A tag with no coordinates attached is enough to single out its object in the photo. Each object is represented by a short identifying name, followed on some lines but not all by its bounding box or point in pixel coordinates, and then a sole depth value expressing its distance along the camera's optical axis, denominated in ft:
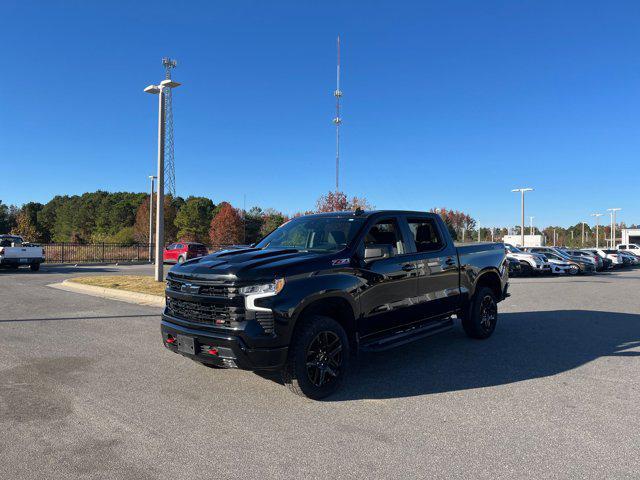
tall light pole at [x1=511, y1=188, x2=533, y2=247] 136.15
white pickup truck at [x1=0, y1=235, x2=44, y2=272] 69.05
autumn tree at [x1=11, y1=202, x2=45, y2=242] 179.32
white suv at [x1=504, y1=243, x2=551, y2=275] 75.46
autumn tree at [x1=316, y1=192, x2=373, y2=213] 131.44
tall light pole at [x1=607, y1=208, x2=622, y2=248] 202.23
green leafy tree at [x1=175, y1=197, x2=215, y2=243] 225.15
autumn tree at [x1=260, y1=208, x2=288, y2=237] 218.07
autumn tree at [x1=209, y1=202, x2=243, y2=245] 211.00
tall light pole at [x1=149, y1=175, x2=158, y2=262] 115.03
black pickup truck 14.10
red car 98.83
